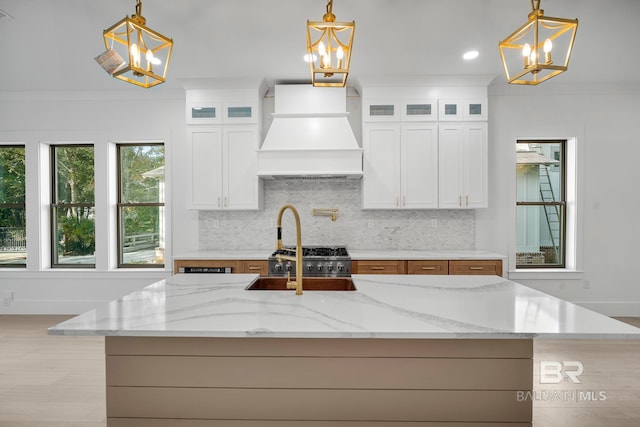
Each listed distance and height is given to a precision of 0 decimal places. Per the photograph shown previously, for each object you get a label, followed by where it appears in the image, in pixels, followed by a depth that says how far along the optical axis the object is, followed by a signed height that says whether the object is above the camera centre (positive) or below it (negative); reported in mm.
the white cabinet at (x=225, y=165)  4496 +520
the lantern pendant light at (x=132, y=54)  1620 +704
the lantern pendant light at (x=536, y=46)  1590 +732
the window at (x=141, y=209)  5148 -21
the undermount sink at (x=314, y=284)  2354 -494
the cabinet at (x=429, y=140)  4422 +814
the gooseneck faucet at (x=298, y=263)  1958 -302
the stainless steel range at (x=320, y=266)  3996 -636
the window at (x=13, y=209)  5211 -22
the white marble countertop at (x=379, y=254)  4102 -546
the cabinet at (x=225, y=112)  4488 +1167
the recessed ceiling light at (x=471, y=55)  3723 +1573
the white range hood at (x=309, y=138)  4285 +818
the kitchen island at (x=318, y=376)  1582 -730
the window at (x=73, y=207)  5188 +7
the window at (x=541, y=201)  4953 +91
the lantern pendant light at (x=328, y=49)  1656 +758
